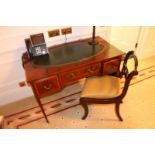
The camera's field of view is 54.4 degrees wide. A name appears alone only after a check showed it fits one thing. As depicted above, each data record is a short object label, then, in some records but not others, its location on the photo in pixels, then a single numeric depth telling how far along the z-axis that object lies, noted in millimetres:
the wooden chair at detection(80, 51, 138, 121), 1769
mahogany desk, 1594
